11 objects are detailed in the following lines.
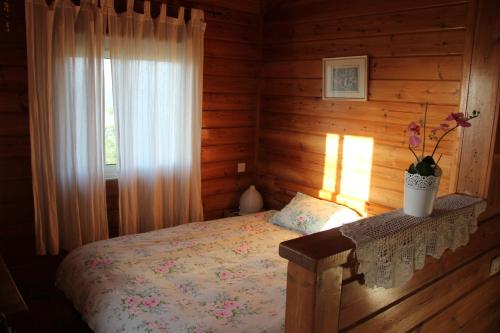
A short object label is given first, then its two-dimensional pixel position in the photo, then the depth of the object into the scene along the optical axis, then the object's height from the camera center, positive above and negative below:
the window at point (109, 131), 3.08 -0.25
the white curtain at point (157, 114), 3.08 -0.11
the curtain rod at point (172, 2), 3.21 +0.73
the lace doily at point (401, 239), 1.39 -0.47
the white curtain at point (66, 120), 2.72 -0.16
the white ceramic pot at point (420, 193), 1.60 -0.32
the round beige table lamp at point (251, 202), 3.82 -0.89
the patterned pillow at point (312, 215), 3.02 -0.80
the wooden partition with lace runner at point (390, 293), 1.25 -0.67
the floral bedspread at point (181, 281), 1.92 -0.95
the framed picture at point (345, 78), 2.98 +0.19
